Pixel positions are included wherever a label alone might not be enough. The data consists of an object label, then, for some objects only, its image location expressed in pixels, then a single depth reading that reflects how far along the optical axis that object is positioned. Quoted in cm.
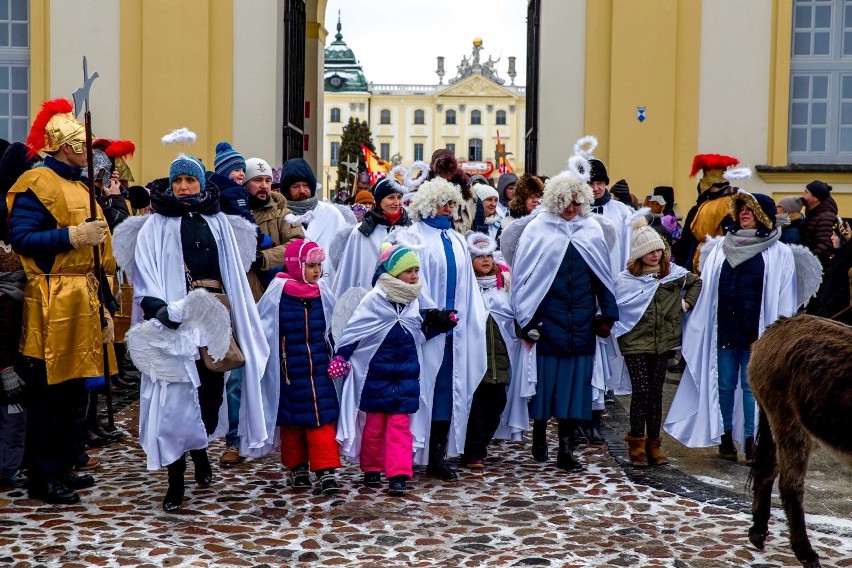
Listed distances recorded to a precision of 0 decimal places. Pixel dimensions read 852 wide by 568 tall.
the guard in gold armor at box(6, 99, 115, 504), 607
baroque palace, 10344
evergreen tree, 6881
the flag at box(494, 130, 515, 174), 1908
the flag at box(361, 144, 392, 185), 2295
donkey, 469
